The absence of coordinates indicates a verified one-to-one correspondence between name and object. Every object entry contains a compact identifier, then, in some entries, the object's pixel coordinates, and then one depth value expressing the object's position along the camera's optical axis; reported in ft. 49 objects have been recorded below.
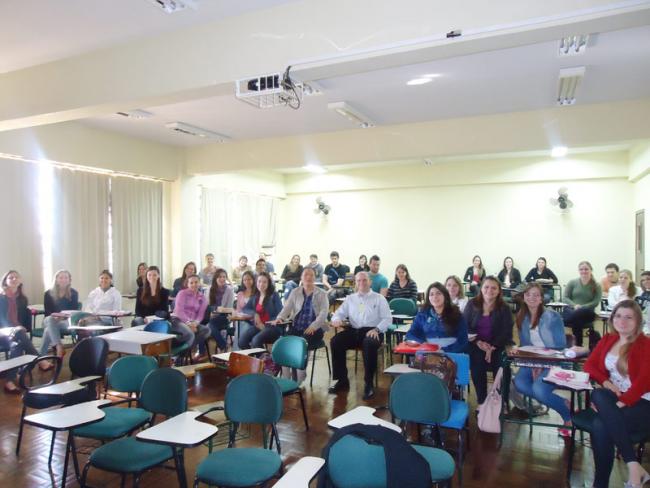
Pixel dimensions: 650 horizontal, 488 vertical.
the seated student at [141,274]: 25.88
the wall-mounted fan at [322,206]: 42.29
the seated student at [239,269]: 33.40
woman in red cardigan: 9.48
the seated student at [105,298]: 21.15
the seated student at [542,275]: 32.09
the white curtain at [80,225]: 23.43
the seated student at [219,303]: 21.09
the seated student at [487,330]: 14.14
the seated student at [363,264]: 35.35
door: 29.94
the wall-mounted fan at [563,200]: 34.27
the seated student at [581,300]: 21.16
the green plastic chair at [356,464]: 6.98
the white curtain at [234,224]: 33.68
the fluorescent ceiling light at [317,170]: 40.06
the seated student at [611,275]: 25.14
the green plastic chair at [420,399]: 9.20
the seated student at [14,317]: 17.94
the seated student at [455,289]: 18.52
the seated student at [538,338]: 12.01
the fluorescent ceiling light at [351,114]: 20.42
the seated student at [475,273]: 35.09
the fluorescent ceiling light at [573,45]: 13.00
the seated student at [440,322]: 14.24
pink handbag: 12.32
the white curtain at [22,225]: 21.22
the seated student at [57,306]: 19.61
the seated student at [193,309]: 19.81
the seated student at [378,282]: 25.91
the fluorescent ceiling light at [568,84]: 16.34
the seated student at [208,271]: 29.89
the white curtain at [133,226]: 26.55
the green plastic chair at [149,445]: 8.05
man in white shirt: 16.57
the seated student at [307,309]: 17.95
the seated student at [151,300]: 21.33
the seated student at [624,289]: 20.95
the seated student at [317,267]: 36.86
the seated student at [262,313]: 18.40
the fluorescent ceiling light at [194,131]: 23.53
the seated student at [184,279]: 25.08
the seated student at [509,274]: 34.35
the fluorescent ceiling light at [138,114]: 20.92
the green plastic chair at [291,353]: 13.52
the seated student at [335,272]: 35.91
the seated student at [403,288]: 24.90
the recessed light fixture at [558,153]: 31.55
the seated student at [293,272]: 35.39
